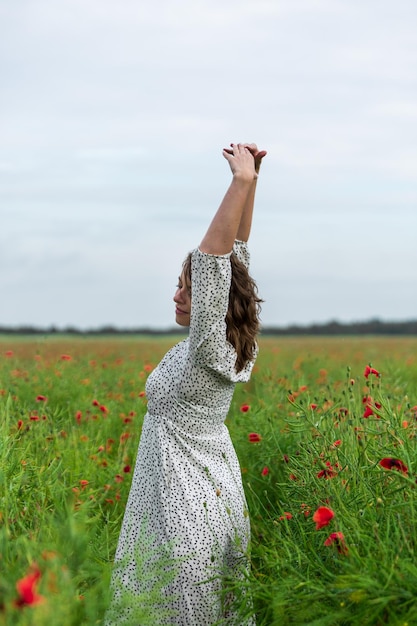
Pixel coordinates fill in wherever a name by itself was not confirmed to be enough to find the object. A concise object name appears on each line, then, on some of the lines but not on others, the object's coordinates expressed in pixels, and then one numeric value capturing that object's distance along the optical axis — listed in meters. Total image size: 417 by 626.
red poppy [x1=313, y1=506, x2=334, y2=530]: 2.74
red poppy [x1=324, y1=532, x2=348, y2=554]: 2.70
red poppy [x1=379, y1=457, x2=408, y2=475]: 2.87
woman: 2.91
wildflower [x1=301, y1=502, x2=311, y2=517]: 3.51
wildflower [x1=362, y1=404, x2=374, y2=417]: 3.53
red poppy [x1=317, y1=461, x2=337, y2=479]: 3.38
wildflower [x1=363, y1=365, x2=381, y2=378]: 3.84
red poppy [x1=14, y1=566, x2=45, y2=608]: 1.92
